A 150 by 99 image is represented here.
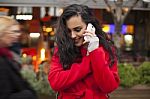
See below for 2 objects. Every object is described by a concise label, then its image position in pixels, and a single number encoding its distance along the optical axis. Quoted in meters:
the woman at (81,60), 3.14
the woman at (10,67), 2.39
